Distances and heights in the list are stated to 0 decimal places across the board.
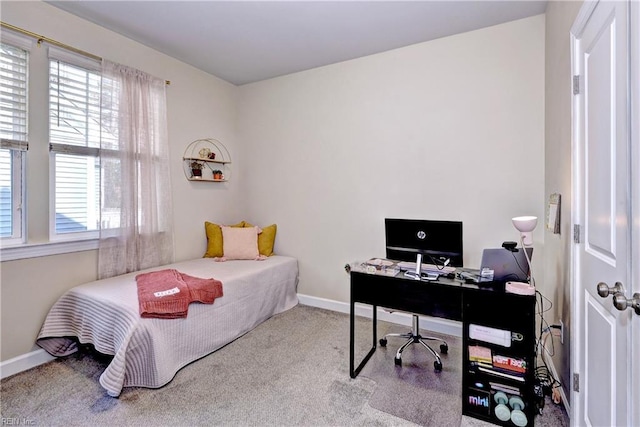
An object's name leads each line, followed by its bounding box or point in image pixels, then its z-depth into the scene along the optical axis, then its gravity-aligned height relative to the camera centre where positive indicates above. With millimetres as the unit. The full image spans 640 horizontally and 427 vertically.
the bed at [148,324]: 1930 -843
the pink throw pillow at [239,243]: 3330 -348
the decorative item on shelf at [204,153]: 3477 +708
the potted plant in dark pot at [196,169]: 3355 +492
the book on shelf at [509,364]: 1617 -839
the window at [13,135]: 2074 +546
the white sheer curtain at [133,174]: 2602 +363
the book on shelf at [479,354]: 1703 -821
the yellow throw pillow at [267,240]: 3526 -330
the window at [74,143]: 2338 +572
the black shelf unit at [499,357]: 1595 -816
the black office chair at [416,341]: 2189 -1060
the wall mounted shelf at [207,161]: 3354 +611
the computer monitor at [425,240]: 1964 -191
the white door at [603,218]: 1002 -20
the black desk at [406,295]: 1839 -547
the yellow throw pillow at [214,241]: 3418 -331
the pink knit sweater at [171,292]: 2039 -599
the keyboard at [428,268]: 2087 -407
